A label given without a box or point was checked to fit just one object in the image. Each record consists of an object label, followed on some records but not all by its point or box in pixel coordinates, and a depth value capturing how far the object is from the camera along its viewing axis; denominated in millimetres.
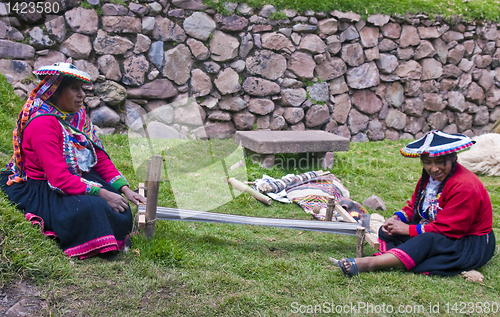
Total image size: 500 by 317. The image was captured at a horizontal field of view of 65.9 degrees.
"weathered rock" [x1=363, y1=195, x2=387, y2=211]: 4445
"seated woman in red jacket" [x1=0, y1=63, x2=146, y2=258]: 2496
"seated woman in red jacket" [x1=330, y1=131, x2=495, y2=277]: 2674
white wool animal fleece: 5930
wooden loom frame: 2752
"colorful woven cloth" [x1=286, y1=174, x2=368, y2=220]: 4285
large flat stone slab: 5172
